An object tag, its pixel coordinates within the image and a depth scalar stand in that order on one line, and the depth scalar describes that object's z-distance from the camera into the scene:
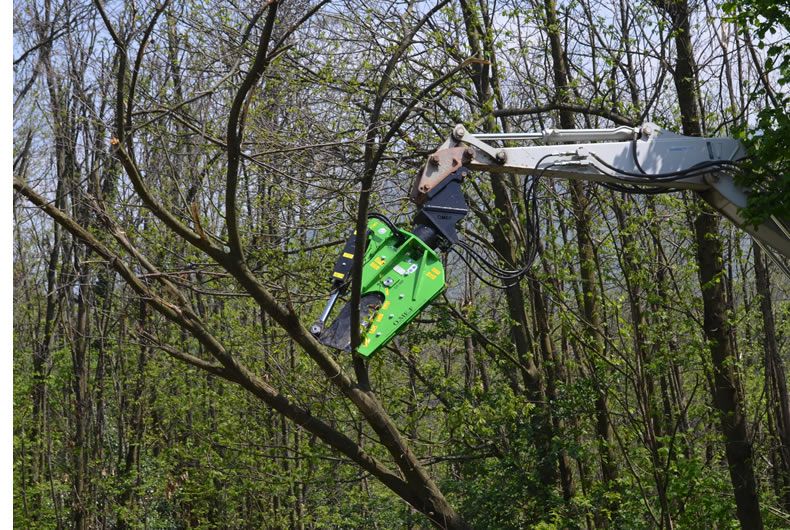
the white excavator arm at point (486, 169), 11.48
